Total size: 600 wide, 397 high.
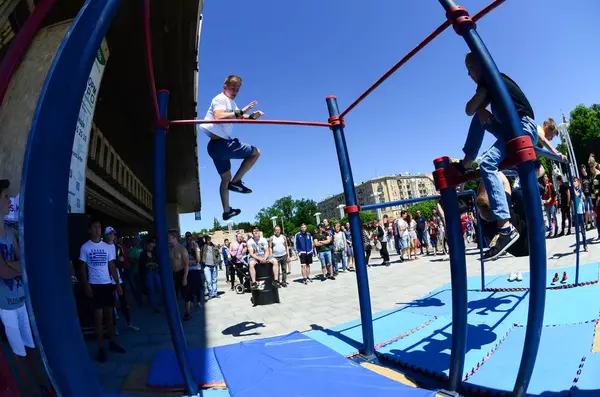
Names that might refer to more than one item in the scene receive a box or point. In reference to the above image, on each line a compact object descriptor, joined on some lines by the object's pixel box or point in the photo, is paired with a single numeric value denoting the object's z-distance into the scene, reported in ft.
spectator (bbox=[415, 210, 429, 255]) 39.59
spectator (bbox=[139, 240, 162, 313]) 22.79
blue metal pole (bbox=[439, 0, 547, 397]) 5.24
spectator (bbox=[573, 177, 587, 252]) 20.20
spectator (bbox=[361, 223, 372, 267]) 37.04
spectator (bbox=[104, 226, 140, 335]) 11.89
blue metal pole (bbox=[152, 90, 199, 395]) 8.26
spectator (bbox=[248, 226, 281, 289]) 24.47
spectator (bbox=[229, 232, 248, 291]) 28.75
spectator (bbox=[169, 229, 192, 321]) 19.46
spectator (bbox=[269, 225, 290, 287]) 28.12
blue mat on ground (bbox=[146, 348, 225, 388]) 8.79
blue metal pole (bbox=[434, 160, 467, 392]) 6.98
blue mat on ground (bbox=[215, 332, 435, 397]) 7.25
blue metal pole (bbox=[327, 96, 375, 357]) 10.02
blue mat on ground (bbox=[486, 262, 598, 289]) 14.97
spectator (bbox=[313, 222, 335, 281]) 31.56
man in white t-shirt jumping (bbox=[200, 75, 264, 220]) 10.13
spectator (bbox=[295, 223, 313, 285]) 30.96
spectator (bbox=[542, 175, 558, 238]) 18.72
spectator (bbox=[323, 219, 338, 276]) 32.01
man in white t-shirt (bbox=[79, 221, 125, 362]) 9.89
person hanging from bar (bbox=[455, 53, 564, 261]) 6.91
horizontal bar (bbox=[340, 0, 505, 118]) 5.91
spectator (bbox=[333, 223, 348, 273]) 36.19
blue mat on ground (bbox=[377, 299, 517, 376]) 8.39
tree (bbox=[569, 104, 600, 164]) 131.34
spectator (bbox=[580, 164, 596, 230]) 28.22
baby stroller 28.45
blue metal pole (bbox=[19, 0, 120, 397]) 2.30
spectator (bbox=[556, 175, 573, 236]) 25.51
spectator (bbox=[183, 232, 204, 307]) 21.04
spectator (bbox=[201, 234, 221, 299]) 27.84
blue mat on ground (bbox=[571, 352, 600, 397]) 5.87
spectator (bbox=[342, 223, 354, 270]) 40.88
